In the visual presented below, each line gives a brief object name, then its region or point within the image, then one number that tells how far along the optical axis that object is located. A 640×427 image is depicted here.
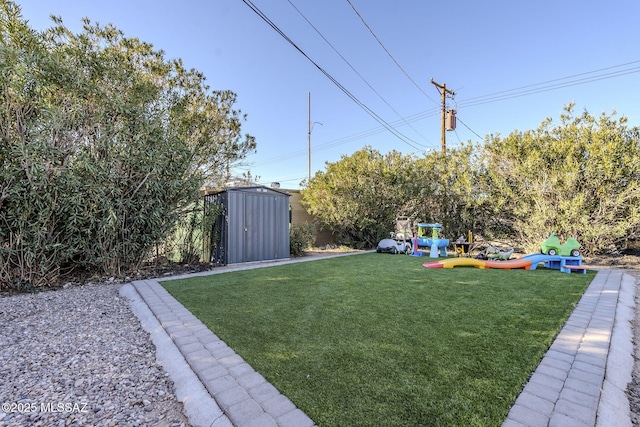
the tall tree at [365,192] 10.14
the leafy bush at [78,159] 4.25
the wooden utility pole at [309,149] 19.48
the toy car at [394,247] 8.94
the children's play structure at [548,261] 5.74
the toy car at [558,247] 5.83
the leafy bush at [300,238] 8.88
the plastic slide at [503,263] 5.86
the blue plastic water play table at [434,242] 7.95
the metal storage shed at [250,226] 6.87
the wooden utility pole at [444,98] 10.58
